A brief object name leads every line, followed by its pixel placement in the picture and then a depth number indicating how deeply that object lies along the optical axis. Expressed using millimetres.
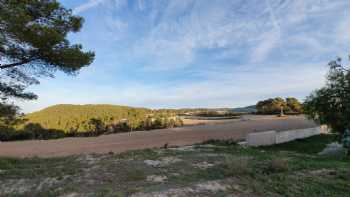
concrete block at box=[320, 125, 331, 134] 25092
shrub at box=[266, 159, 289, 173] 6169
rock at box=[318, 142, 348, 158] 12008
